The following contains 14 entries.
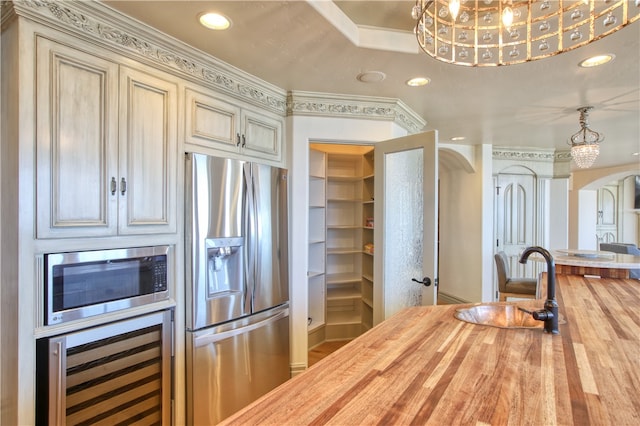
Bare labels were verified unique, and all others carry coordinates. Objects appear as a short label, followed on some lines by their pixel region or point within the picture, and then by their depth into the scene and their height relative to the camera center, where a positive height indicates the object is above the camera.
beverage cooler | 1.45 -0.79
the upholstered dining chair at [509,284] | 3.95 -0.84
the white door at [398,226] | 2.70 -0.11
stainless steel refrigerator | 2.00 -0.47
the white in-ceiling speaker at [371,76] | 2.33 +0.98
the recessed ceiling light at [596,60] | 2.10 +1.00
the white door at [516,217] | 5.38 -0.05
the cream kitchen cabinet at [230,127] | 2.08 +0.61
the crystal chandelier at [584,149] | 3.30 +0.66
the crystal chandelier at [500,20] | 1.19 +0.76
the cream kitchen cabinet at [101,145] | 1.46 +0.33
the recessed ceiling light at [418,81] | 2.45 +0.99
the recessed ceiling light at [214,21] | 1.68 +0.99
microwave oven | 1.47 -0.33
